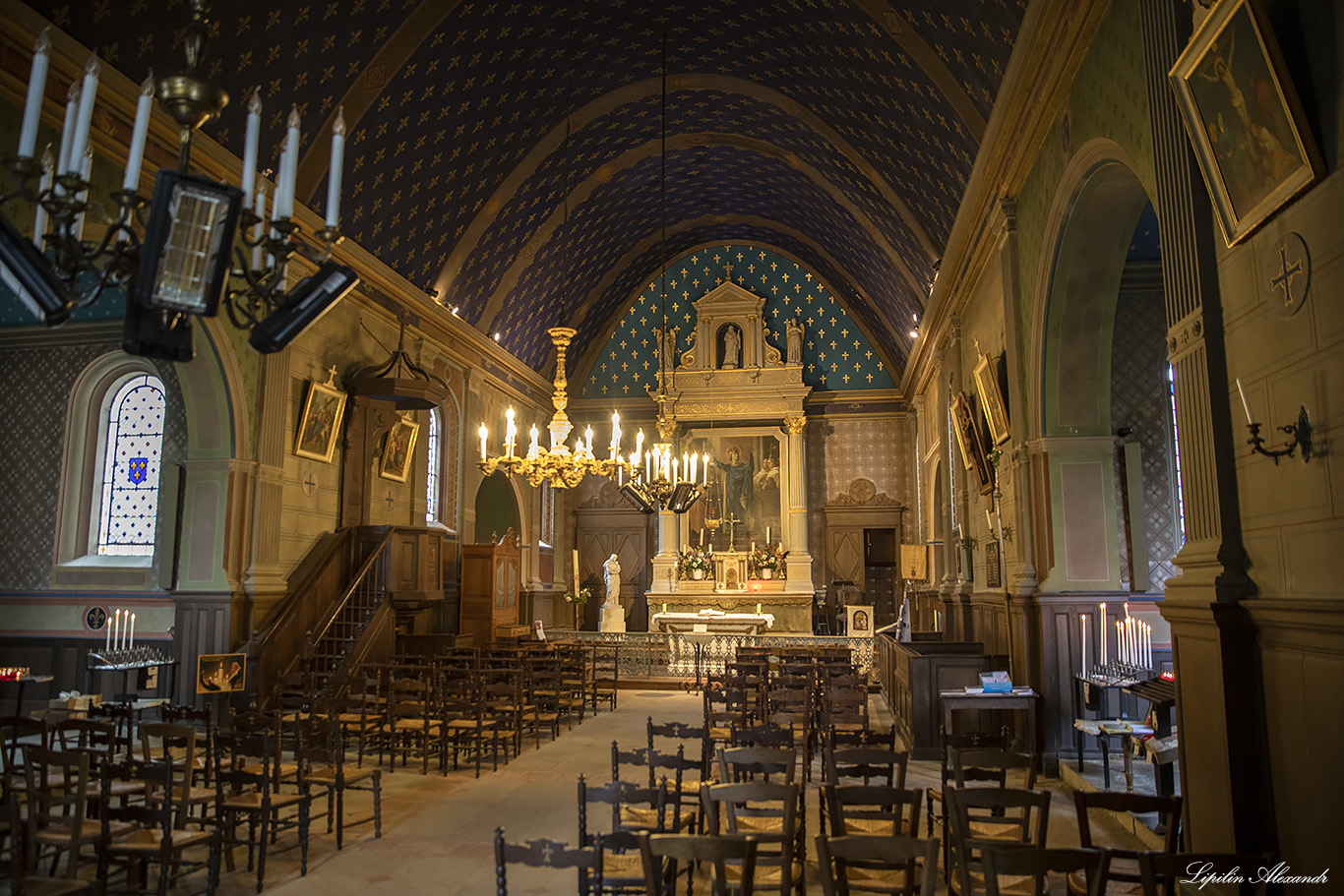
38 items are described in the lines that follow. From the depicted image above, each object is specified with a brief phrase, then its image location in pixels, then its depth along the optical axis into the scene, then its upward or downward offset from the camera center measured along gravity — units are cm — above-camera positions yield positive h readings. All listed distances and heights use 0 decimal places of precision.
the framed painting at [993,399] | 898 +185
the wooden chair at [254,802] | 493 -125
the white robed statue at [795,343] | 2003 +527
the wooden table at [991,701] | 720 -97
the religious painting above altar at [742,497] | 1980 +185
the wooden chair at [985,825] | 313 -97
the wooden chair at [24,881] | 351 -120
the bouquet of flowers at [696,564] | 1889 +37
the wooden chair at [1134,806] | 338 -86
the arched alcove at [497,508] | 1808 +148
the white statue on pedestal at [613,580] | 1855 +3
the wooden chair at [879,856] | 274 -88
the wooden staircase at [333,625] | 953 -49
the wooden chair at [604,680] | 1212 -145
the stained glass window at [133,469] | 1205 +154
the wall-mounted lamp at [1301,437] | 362 +57
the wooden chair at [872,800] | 377 -92
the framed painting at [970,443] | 1010 +163
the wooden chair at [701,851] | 287 -86
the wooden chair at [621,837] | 338 -108
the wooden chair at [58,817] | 388 -110
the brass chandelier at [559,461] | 1032 +145
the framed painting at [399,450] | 1288 +193
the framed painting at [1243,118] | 340 +187
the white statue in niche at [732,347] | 2036 +529
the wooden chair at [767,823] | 317 -98
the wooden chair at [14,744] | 429 -89
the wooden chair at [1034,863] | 272 -85
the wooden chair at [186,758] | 486 -95
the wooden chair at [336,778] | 556 -128
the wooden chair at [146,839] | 416 -126
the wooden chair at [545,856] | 290 -90
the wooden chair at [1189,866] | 262 -87
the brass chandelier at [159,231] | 331 +134
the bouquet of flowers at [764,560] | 1872 +44
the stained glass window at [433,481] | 1492 +168
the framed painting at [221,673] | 852 -86
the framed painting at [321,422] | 1096 +201
